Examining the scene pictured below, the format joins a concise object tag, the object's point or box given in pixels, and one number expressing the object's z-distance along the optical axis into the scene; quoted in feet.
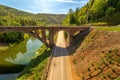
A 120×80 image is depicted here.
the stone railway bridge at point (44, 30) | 206.59
